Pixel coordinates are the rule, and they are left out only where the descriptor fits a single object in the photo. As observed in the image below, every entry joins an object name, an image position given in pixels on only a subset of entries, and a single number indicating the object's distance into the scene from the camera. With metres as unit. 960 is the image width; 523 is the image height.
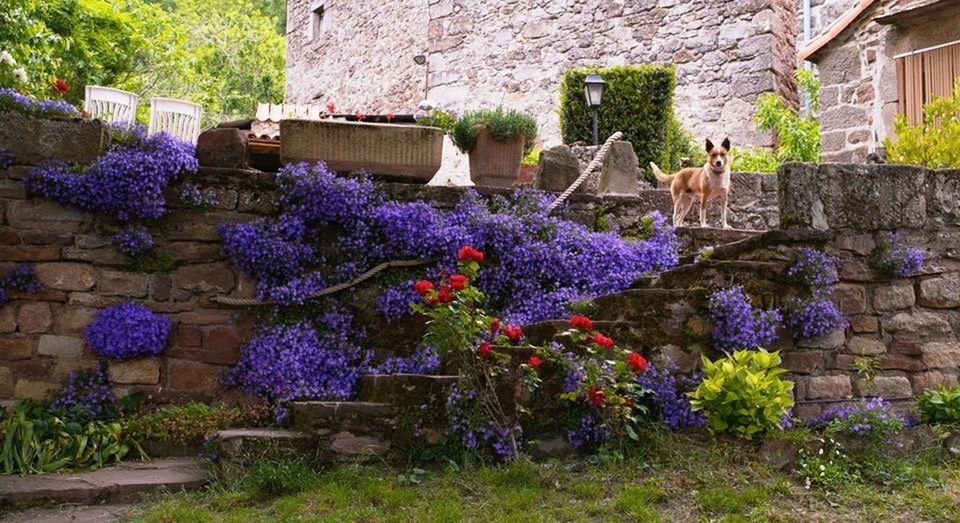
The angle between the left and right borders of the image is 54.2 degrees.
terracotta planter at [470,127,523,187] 6.79
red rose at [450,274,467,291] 4.45
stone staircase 4.70
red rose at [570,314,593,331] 4.47
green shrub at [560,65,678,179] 10.32
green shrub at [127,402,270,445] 5.13
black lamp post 9.94
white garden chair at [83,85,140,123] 7.05
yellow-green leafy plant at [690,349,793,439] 4.62
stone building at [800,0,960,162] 8.74
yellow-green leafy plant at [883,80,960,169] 6.14
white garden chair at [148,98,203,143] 7.13
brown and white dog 6.40
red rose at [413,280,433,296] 4.44
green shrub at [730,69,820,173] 10.59
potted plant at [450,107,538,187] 6.77
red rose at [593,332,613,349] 4.46
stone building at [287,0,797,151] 11.90
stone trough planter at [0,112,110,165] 5.36
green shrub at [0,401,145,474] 4.75
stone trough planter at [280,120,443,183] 5.84
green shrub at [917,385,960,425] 5.06
